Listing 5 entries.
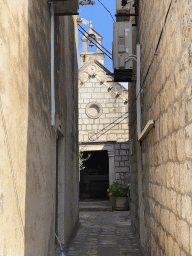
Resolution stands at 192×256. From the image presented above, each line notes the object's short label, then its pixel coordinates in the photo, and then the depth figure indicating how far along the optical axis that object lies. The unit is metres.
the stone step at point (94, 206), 11.91
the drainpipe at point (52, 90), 4.14
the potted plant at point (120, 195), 11.62
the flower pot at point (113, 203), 11.95
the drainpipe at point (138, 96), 5.04
